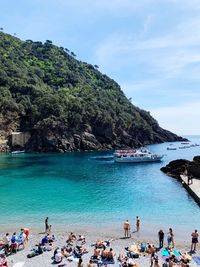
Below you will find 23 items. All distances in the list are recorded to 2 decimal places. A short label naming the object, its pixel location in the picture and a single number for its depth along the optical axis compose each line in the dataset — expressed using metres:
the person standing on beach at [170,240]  17.45
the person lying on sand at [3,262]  13.78
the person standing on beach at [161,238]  17.39
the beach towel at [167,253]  15.60
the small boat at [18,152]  74.34
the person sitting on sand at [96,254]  15.45
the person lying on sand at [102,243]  16.92
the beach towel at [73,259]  15.22
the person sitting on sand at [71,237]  17.79
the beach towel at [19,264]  14.27
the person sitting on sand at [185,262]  13.79
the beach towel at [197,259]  15.16
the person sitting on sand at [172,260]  13.85
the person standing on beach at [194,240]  17.04
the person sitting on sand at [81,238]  18.15
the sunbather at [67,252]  15.68
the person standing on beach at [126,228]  19.42
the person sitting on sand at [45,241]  17.10
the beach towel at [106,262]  14.70
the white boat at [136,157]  62.82
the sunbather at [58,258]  14.97
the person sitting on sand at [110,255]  15.14
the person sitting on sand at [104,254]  15.30
